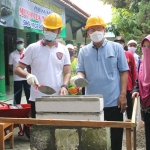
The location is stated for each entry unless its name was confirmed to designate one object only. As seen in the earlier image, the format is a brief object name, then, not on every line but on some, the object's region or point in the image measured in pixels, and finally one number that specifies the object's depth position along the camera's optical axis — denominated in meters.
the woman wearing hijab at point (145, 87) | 3.51
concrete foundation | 2.53
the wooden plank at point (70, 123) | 2.32
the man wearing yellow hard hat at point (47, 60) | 3.47
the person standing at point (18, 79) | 6.99
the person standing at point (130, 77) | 5.36
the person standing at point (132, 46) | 7.04
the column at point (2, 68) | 8.33
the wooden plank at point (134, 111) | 2.47
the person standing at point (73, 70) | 6.18
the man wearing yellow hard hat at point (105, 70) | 3.29
